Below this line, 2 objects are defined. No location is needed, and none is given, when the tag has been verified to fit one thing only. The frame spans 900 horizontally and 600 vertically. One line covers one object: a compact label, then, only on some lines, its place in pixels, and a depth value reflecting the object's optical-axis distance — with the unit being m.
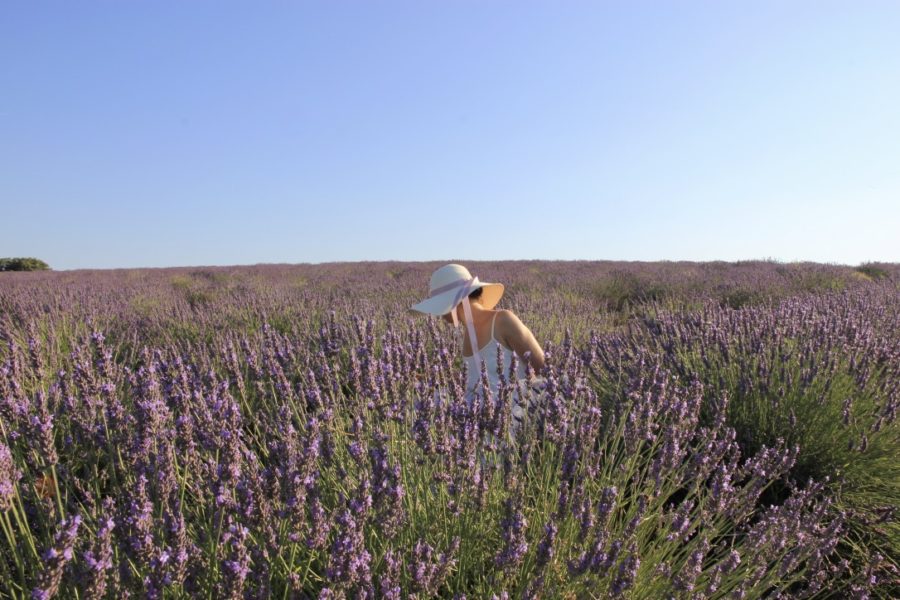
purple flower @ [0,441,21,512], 1.00
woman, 2.86
